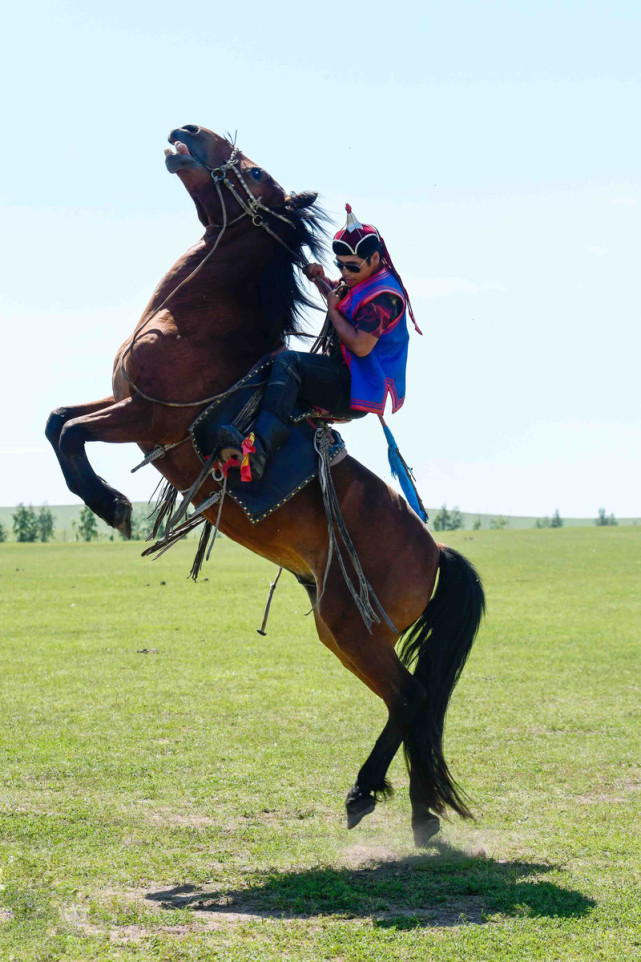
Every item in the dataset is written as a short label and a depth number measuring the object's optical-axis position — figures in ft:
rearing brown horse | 35.42
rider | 35.53
